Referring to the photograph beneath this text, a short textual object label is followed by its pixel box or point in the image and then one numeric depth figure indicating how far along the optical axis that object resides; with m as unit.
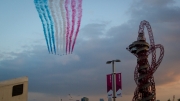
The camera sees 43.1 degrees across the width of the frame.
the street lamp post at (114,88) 34.50
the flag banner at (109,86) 35.25
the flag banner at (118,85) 34.53
